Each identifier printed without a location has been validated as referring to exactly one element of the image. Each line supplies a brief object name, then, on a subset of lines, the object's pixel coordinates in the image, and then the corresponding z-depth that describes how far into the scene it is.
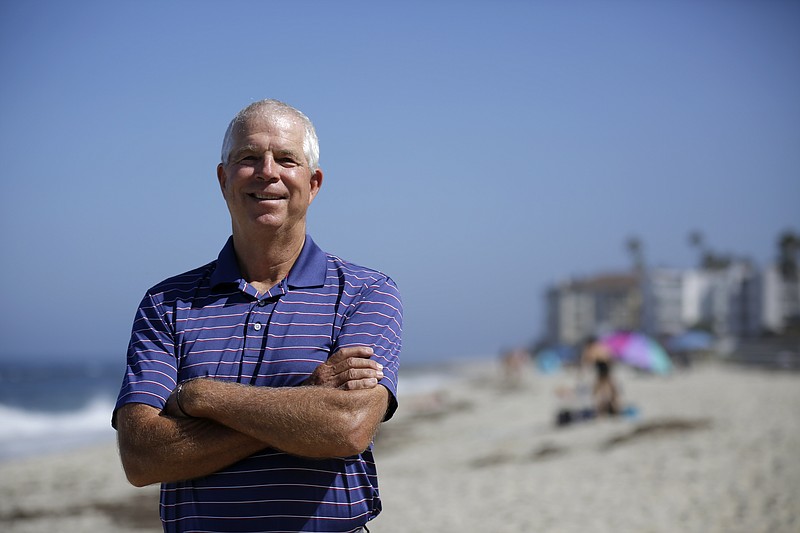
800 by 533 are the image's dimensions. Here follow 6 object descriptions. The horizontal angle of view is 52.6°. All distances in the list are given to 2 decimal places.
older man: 2.13
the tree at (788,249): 84.14
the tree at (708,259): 109.54
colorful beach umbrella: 18.76
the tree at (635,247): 113.19
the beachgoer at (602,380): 15.07
